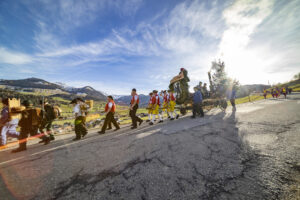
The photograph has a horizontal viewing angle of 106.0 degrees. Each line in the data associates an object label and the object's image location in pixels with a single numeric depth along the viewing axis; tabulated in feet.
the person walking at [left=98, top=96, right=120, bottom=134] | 20.94
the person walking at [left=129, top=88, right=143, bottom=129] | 22.24
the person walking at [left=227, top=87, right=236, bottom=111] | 35.18
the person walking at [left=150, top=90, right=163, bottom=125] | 26.08
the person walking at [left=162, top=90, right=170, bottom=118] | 29.01
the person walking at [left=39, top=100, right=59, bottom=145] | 17.95
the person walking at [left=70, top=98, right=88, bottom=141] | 17.84
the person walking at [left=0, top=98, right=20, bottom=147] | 16.24
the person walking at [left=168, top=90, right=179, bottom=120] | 28.36
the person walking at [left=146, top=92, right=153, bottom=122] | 26.89
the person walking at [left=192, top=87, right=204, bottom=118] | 25.94
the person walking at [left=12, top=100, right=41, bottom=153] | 14.87
